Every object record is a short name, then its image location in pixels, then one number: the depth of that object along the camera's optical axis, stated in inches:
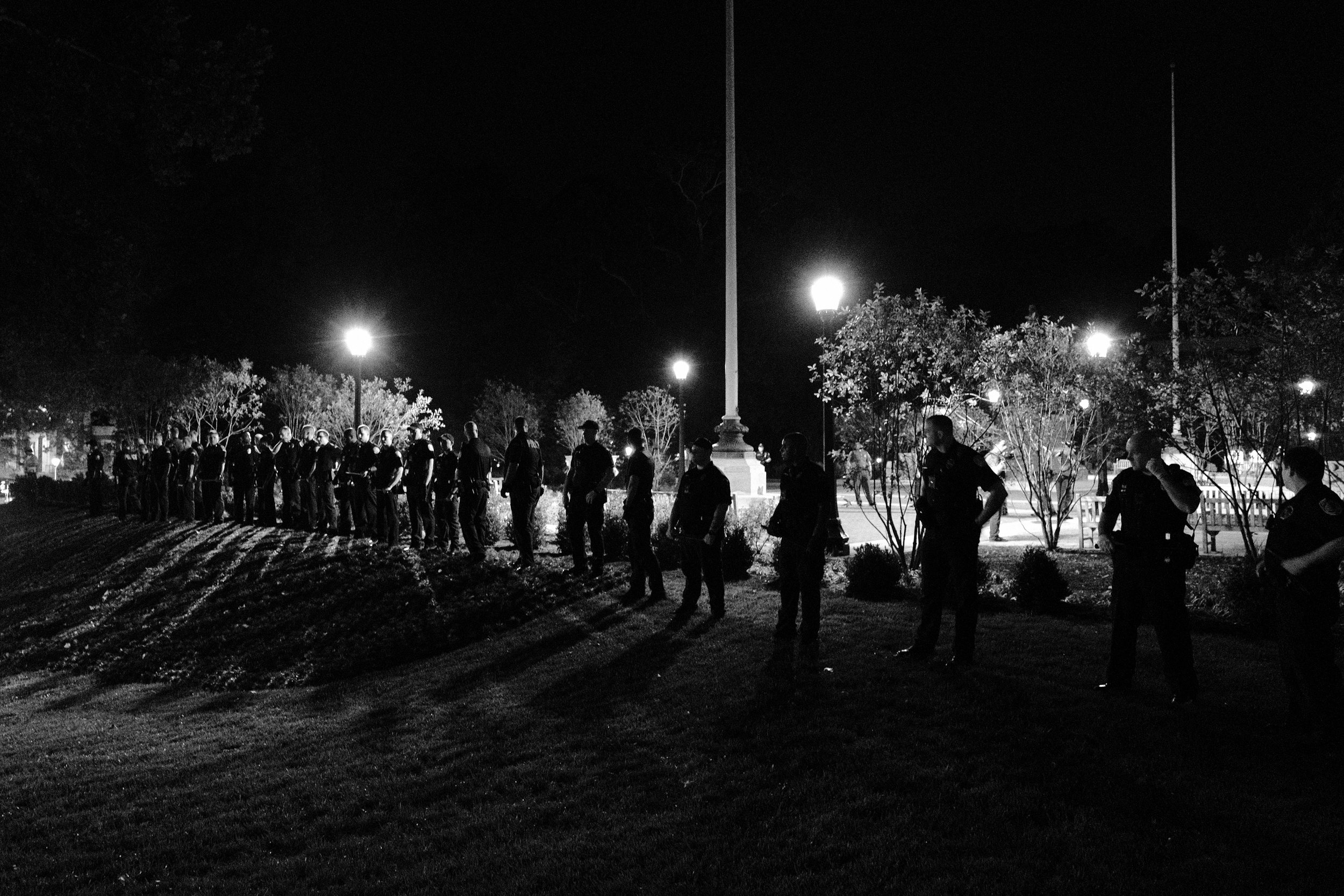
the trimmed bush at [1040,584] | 403.2
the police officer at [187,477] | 848.9
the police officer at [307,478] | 724.0
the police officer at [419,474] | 609.6
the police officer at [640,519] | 431.8
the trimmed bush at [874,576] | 447.5
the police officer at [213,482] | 810.8
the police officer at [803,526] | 332.5
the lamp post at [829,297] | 532.7
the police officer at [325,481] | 708.0
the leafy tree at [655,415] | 1555.1
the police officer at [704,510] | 394.0
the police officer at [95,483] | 1008.9
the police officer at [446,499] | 617.9
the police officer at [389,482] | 627.2
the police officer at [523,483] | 515.8
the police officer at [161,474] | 882.1
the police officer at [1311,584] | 219.1
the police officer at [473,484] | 560.7
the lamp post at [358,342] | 748.0
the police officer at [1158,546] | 255.8
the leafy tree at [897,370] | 523.8
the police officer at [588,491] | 480.1
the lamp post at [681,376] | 1056.8
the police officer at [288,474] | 743.7
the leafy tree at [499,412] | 1653.5
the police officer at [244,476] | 776.9
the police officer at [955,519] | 288.7
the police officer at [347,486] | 674.8
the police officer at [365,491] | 662.5
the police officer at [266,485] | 778.8
